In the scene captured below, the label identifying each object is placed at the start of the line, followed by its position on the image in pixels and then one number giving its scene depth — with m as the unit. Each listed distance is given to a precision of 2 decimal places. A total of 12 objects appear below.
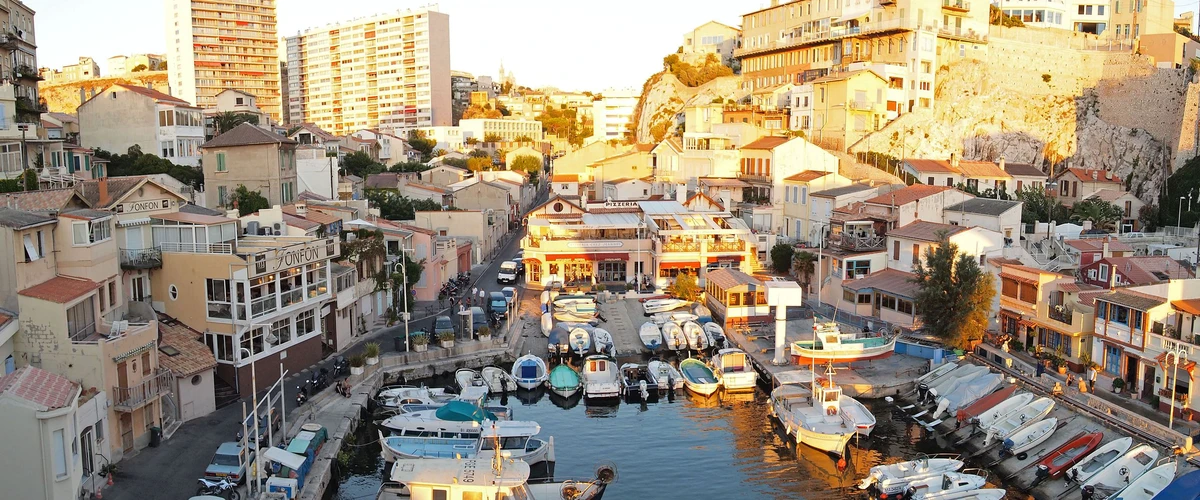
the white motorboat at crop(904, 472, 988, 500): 22.52
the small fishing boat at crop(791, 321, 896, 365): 32.78
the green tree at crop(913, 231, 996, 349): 32.25
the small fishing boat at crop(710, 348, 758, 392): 32.53
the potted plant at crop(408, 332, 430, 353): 33.56
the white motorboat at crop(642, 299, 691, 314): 41.00
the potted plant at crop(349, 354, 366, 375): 30.47
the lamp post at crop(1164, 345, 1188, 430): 24.27
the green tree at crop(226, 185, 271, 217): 39.12
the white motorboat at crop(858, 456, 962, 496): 23.05
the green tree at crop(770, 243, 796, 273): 48.06
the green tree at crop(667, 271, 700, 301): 42.94
